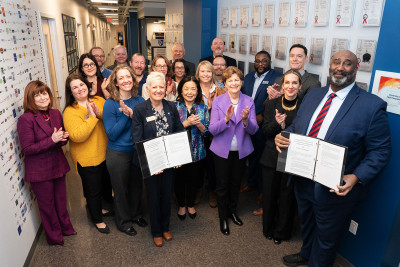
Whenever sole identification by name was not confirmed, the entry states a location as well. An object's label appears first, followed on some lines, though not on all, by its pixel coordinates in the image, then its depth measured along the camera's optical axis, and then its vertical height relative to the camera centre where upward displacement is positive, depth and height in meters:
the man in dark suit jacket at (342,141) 1.93 -0.64
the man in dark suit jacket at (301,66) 3.06 -0.19
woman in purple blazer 2.84 -0.80
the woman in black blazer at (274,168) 2.64 -1.13
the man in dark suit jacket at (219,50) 4.55 -0.02
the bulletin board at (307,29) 2.65 +0.23
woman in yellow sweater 2.69 -0.85
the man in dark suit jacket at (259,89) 3.66 -0.52
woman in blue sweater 2.66 -0.92
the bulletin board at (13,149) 2.34 -0.87
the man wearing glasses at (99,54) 4.47 -0.10
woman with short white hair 2.51 -0.73
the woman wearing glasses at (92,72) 3.53 -0.30
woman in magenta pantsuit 2.50 -0.96
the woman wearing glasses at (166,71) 3.49 -0.32
